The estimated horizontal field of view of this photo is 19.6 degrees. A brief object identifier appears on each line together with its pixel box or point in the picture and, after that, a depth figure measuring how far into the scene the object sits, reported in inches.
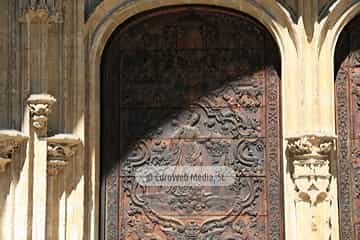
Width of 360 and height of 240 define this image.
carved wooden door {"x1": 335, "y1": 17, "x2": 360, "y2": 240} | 421.1
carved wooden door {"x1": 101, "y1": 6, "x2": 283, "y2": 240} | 424.8
